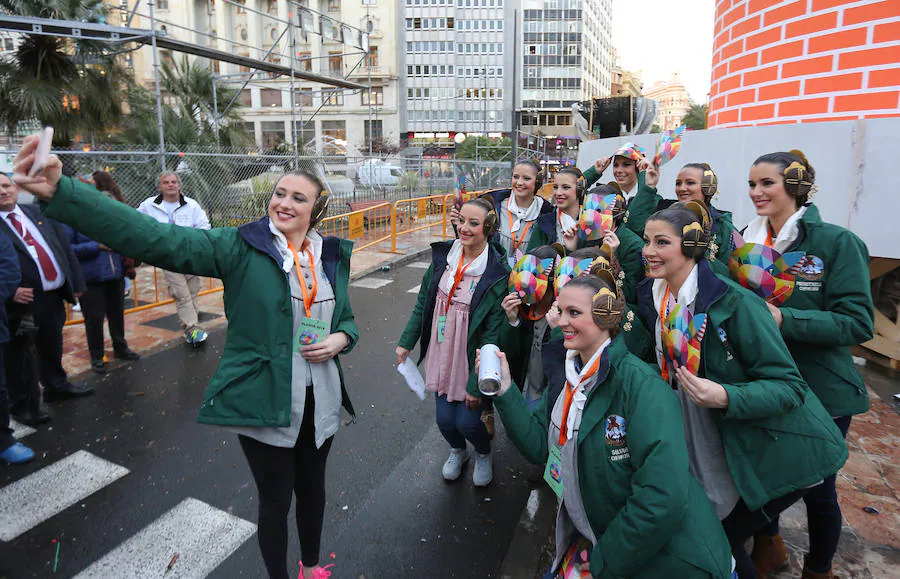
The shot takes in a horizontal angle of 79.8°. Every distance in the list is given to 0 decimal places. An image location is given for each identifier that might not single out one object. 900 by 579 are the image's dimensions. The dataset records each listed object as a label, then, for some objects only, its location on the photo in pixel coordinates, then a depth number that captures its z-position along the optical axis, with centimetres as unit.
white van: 1961
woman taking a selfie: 225
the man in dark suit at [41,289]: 429
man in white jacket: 601
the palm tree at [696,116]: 5253
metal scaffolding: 969
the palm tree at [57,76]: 1262
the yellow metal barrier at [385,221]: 1245
